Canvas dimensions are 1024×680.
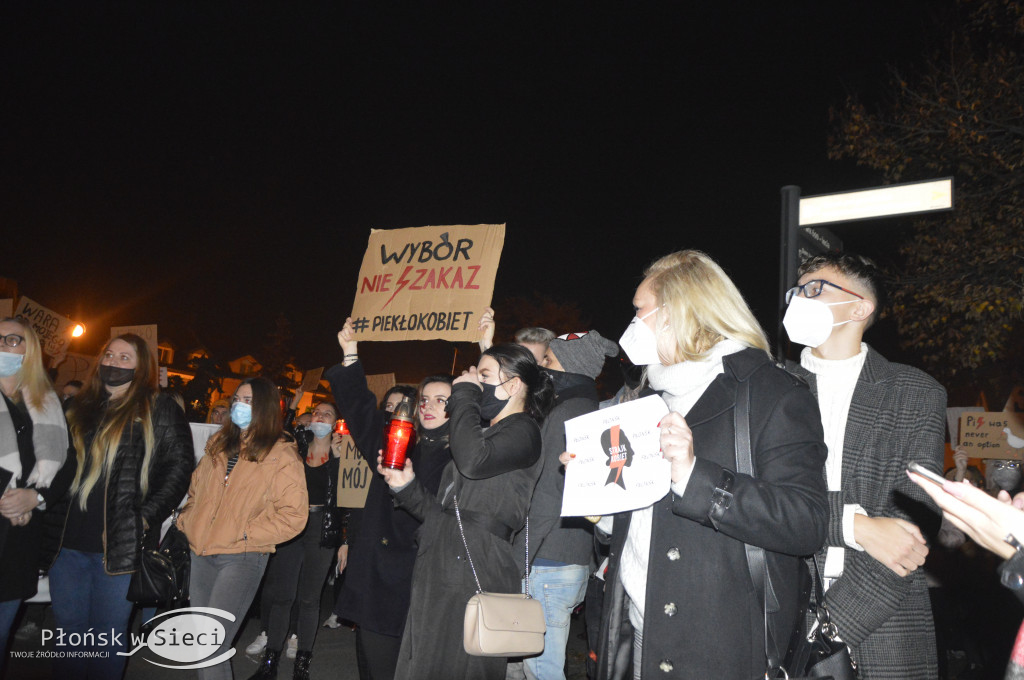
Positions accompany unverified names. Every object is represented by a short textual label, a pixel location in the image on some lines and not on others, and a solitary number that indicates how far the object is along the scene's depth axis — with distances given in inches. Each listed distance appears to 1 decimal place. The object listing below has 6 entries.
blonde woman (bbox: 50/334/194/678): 166.1
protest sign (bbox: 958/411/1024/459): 391.9
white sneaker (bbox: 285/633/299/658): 266.5
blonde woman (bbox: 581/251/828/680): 79.8
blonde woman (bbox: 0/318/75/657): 156.2
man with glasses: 95.6
